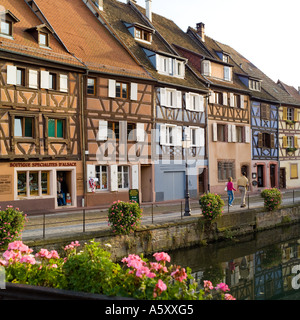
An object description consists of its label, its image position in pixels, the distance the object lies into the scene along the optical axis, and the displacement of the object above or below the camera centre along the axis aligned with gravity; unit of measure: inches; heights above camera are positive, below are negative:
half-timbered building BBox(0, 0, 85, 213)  605.6 +107.0
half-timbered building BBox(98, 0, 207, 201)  848.3 +158.1
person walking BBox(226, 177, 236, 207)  669.9 -37.8
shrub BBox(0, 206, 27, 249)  340.8 -48.4
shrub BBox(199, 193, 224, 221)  537.3 -53.9
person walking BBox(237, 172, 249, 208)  669.2 -32.0
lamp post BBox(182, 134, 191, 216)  562.6 -39.7
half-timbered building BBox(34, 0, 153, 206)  724.7 +134.9
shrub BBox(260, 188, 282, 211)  657.0 -55.7
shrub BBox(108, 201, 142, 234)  434.9 -53.2
